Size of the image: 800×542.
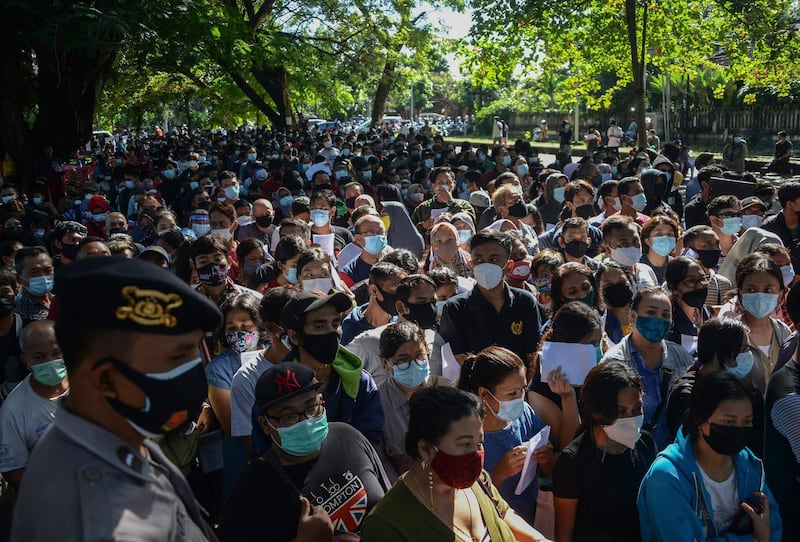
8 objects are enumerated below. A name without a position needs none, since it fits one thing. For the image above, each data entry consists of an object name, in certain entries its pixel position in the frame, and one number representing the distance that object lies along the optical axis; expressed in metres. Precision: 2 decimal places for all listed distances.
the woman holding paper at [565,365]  4.26
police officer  1.74
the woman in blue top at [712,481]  3.22
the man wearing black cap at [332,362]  4.06
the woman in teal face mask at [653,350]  4.44
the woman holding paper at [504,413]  3.90
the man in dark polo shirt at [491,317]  5.16
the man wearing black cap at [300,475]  3.01
